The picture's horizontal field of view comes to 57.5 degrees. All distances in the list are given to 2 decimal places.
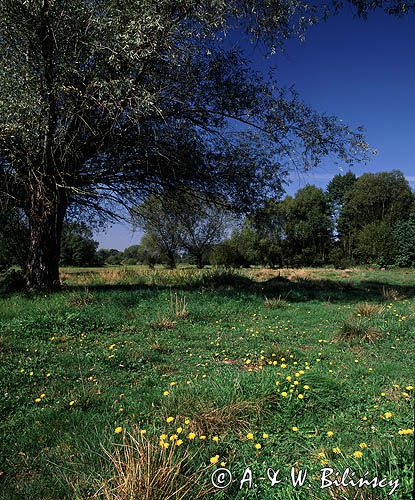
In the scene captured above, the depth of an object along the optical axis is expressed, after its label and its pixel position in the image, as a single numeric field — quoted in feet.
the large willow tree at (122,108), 28.14
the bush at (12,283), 36.42
